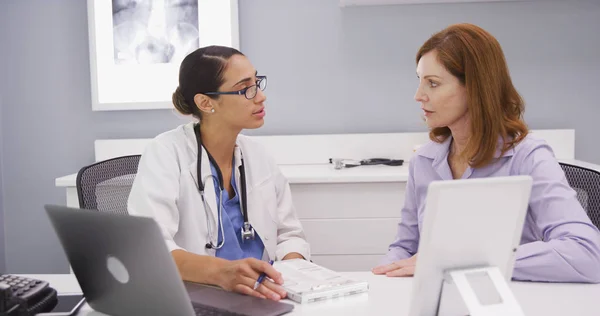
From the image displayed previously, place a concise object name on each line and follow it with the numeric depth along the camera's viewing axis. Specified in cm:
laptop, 98
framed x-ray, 311
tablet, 90
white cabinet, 257
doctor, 169
